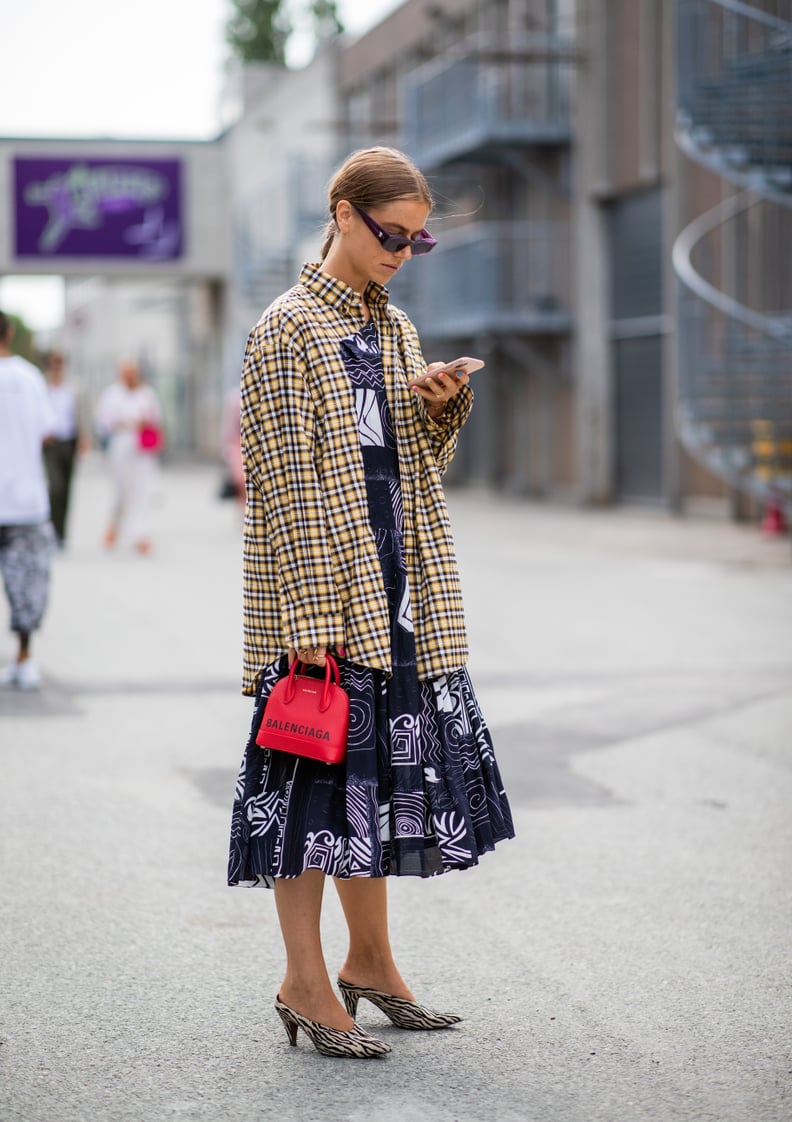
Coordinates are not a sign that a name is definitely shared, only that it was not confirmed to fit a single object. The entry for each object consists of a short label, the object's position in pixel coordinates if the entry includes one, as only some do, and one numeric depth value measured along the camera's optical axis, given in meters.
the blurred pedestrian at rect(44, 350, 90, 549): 15.72
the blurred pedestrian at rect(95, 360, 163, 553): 18.05
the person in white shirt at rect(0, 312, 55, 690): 8.75
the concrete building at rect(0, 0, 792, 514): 17.05
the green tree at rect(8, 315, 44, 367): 95.25
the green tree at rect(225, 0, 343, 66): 61.31
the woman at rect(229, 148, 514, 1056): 3.73
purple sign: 42.28
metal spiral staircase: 16.53
